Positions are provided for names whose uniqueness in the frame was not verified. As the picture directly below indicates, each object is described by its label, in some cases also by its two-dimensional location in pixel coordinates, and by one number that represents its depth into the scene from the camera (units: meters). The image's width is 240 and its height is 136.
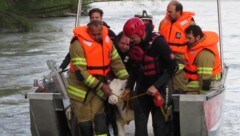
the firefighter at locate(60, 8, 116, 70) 11.54
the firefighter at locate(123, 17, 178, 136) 9.94
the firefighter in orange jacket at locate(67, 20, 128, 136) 10.08
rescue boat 10.56
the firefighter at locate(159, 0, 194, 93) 11.90
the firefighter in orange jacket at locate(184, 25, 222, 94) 11.28
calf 10.54
